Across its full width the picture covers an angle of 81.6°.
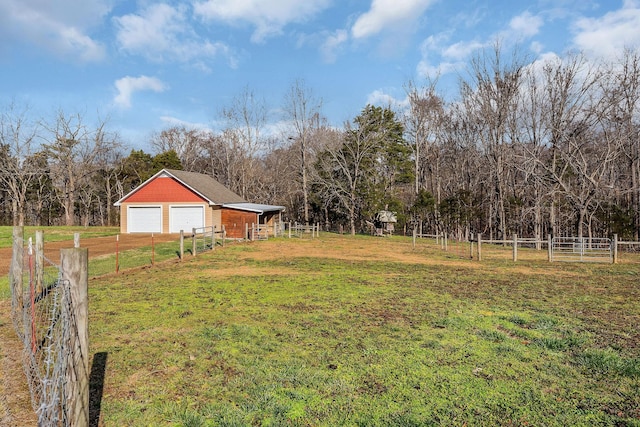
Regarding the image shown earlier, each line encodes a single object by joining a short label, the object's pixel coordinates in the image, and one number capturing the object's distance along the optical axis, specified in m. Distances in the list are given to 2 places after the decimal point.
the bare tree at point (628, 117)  28.03
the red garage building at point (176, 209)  29.86
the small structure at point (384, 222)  37.06
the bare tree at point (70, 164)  41.34
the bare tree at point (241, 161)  45.12
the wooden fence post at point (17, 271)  7.12
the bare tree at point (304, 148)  39.88
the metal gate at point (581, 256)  16.79
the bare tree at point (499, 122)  32.00
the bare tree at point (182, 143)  52.53
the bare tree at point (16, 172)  39.62
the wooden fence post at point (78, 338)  2.96
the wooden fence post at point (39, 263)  7.36
